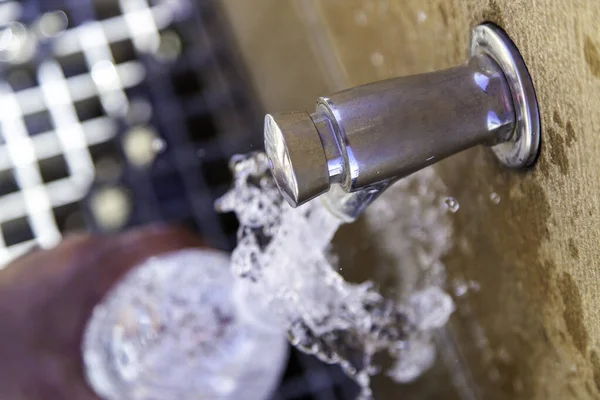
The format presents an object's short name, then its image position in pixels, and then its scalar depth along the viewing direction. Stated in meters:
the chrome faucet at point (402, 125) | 0.47
